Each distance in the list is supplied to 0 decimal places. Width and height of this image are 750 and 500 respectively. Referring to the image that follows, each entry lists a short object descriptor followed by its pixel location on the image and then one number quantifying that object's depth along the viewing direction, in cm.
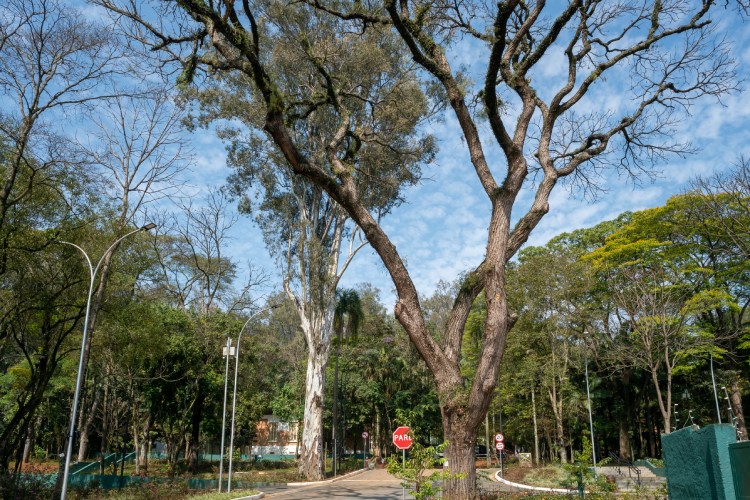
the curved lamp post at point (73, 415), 1327
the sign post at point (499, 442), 2793
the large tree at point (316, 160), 2366
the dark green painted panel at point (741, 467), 541
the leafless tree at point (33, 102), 1410
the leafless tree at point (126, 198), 2016
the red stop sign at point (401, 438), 1155
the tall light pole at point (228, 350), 2158
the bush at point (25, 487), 1436
